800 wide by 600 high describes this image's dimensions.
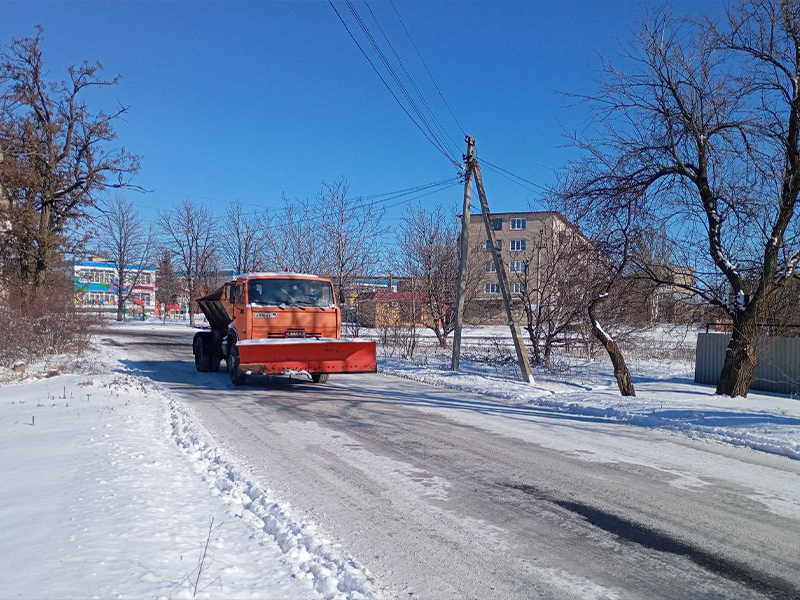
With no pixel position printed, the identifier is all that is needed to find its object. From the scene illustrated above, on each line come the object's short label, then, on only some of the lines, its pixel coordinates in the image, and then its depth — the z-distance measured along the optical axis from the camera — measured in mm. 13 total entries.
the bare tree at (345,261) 31625
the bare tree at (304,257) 34688
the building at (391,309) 27022
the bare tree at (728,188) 13320
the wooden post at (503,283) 16359
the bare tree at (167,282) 58853
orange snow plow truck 13773
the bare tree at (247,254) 43219
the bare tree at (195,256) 52562
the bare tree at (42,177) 24516
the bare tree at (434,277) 29234
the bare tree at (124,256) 57312
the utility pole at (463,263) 18953
